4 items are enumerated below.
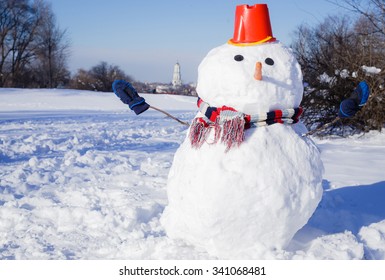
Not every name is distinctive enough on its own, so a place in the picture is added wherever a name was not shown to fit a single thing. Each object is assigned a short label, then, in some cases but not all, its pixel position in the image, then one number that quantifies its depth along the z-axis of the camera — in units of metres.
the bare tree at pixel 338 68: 7.33
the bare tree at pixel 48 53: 24.48
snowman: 2.49
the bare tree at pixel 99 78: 25.30
